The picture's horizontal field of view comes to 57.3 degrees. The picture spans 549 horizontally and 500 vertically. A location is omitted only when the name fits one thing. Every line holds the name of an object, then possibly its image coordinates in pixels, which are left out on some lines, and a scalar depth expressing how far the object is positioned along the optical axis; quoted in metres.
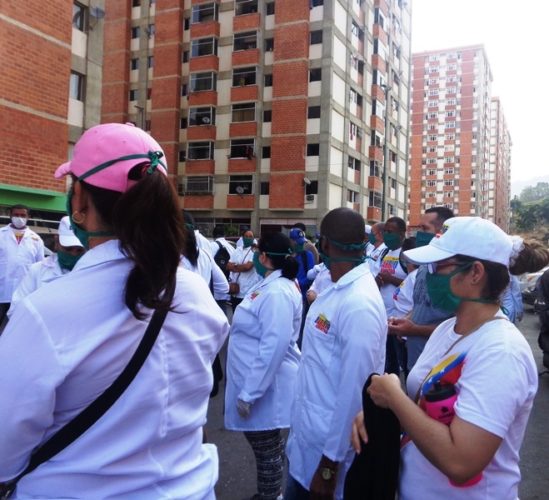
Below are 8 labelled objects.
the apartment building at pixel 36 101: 11.89
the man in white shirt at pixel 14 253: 8.00
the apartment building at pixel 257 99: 35.25
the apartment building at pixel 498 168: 110.96
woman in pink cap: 1.21
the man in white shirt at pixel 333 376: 2.46
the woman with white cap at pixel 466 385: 1.71
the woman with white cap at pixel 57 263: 4.18
